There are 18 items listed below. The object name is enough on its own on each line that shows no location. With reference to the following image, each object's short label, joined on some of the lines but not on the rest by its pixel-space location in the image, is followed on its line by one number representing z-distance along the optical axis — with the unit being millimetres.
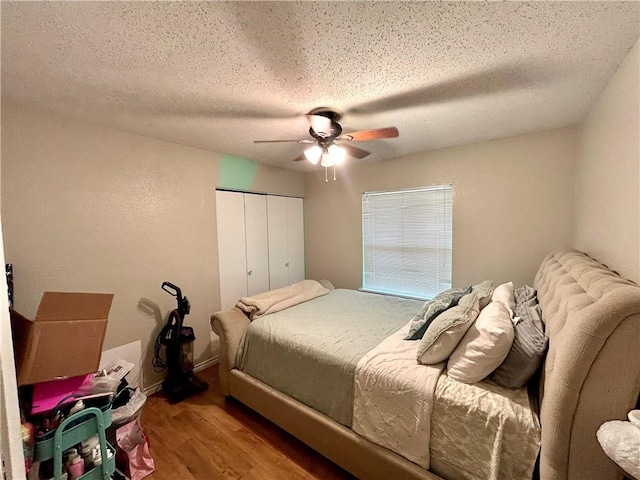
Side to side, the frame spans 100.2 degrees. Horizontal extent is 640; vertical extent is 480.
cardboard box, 1174
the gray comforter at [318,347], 1708
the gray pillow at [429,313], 1812
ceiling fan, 1903
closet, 3131
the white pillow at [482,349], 1308
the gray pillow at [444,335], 1473
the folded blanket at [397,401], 1374
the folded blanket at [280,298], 2473
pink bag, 1633
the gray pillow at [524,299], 1674
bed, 894
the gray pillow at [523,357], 1236
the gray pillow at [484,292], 1817
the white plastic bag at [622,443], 717
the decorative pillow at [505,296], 1742
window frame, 3055
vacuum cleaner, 2414
